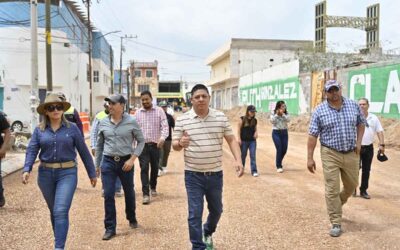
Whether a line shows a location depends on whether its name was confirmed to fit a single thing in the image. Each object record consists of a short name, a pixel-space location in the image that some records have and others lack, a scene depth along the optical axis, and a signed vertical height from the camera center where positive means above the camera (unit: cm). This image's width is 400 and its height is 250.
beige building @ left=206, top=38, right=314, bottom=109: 5606 +600
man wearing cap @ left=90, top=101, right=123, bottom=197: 841 -42
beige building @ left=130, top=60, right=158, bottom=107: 11059 +726
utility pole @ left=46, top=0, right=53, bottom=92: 1951 +243
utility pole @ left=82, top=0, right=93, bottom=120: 4007 +843
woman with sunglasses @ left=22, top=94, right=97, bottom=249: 520 -48
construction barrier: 2996 -80
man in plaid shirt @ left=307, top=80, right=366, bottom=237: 638 -42
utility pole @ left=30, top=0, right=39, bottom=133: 1753 +183
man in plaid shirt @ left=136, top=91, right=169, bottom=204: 830 -44
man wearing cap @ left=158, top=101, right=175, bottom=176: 1184 -117
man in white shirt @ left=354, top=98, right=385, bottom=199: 852 -67
